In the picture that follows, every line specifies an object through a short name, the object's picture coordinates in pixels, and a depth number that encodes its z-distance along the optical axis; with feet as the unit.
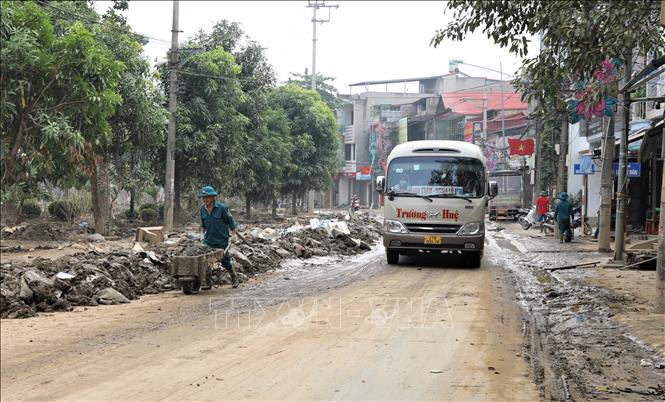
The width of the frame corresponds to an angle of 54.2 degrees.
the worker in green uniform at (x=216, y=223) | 35.81
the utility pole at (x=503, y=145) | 155.99
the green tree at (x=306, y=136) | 137.69
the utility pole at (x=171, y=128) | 76.23
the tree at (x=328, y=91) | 224.94
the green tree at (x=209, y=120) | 83.97
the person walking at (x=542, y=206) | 95.66
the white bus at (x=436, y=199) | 47.98
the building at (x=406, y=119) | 189.78
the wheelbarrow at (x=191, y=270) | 33.49
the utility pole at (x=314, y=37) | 160.76
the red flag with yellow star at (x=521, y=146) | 125.49
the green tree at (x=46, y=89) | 43.57
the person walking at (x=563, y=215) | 75.46
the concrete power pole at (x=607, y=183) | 60.08
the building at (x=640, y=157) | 56.22
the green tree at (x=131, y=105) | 66.39
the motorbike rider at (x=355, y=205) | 166.47
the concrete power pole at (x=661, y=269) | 29.45
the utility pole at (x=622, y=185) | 51.08
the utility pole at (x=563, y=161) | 78.89
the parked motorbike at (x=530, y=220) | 104.73
